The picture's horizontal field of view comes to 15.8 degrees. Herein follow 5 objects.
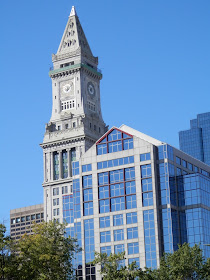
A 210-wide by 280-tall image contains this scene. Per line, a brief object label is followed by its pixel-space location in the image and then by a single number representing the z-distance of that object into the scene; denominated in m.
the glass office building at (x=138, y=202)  153.50
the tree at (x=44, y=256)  117.75
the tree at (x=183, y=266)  120.62
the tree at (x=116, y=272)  117.38
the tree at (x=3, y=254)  115.88
